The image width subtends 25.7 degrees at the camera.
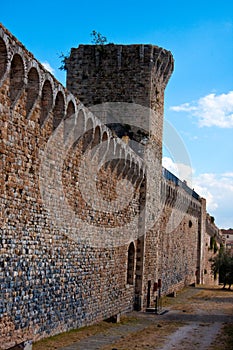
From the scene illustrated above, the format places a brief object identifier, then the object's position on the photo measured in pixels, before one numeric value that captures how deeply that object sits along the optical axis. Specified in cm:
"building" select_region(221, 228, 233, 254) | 10299
